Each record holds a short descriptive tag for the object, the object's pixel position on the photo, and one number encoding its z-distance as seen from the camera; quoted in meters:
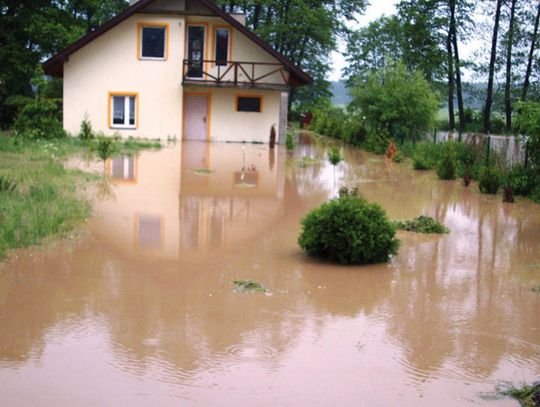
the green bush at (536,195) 18.21
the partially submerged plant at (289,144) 31.78
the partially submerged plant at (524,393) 5.91
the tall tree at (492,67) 40.88
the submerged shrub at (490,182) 19.33
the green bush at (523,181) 19.03
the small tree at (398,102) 29.83
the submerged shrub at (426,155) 25.31
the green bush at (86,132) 27.95
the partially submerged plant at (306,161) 25.51
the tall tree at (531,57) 39.62
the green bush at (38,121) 27.56
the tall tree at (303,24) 47.62
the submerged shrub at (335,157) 18.06
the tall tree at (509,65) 40.59
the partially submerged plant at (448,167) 22.44
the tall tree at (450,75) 42.78
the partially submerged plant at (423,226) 13.36
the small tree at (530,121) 16.17
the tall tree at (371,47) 62.55
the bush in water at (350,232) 10.21
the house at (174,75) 31.88
